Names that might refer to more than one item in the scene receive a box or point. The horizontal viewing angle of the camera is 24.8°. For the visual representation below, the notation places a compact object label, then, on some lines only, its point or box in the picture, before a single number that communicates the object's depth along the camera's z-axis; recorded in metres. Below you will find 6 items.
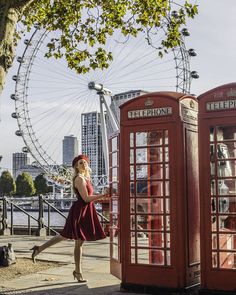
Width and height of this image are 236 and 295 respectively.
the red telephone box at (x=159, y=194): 5.70
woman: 6.44
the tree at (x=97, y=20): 9.23
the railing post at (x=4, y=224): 13.10
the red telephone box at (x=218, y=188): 5.46
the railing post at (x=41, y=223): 12.55
